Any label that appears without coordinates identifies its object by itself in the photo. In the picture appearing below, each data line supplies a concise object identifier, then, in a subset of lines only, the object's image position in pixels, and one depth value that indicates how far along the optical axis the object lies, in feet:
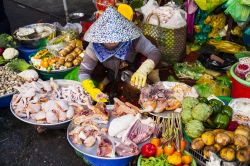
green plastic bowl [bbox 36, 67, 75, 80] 14.50
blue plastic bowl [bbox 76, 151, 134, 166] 9.44
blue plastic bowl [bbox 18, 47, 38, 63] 16.28
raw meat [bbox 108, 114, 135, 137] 10.06
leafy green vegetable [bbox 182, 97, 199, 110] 9.90
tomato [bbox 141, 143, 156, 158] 9.07
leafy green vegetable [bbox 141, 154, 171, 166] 8.80
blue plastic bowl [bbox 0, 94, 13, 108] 13.28
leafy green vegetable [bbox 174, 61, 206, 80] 13.80
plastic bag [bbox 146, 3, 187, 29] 13.93
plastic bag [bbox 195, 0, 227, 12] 13.98
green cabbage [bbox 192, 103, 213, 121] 9.45
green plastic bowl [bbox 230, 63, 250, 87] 11.20
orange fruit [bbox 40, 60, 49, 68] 14.44
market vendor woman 10.72
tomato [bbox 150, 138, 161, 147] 9.38
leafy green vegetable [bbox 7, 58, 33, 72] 14.65
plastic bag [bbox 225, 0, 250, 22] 12.84
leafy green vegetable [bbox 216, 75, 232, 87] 12.92
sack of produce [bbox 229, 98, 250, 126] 9.91
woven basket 14.05
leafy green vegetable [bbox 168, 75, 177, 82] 13.73
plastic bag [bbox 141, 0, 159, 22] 15.30
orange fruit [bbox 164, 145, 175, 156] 9.01
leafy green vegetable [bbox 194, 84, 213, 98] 12.12
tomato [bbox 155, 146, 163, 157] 9.16
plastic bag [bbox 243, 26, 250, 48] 13.97
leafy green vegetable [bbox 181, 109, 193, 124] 9.71
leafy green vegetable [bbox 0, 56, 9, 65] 15.28
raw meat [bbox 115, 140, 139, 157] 9.44
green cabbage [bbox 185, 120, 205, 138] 9.20
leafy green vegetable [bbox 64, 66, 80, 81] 14.23
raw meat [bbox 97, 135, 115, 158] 9.41
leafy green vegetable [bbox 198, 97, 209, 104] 10.00
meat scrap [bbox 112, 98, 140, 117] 10.68
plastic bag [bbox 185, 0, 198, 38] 15.05
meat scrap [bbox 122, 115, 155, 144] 9.89
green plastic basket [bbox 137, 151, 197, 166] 8.91
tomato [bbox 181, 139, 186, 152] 9.15
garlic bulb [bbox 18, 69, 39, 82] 13.84
